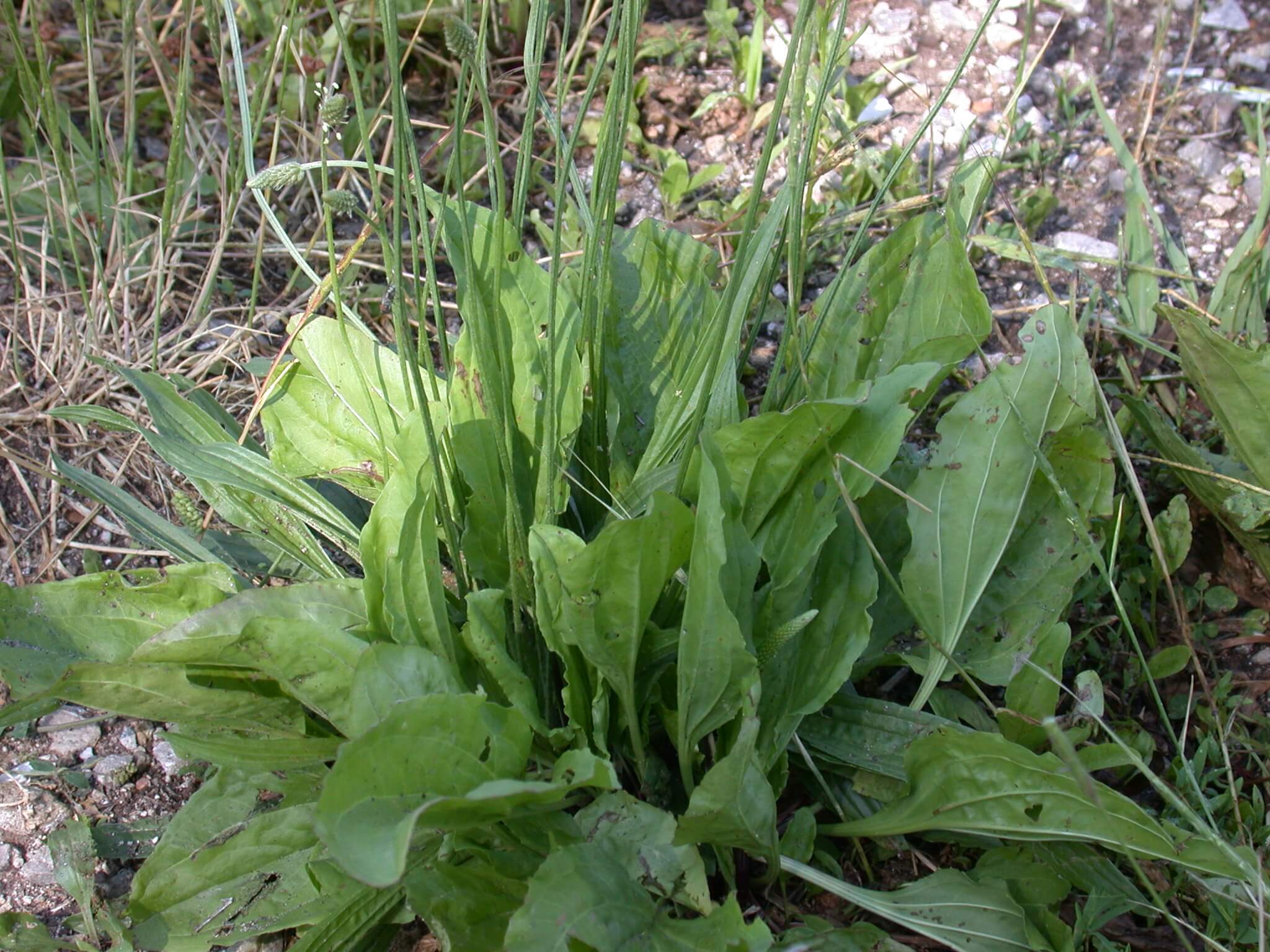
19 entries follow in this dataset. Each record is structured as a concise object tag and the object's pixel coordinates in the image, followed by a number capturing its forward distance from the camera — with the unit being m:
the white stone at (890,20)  2.51
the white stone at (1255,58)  2.49
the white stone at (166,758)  1.50
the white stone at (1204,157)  2.29
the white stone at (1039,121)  2.34
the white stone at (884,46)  2.47
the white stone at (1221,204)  2.22
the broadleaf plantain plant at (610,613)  1.09
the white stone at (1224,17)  2.57
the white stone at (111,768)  1.48
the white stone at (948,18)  2.51
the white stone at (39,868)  1.37
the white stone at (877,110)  2.33
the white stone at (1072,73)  2.46
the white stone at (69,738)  1.51
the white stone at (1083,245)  2.13
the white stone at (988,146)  2.26
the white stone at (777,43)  2.45
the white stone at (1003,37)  2.48
